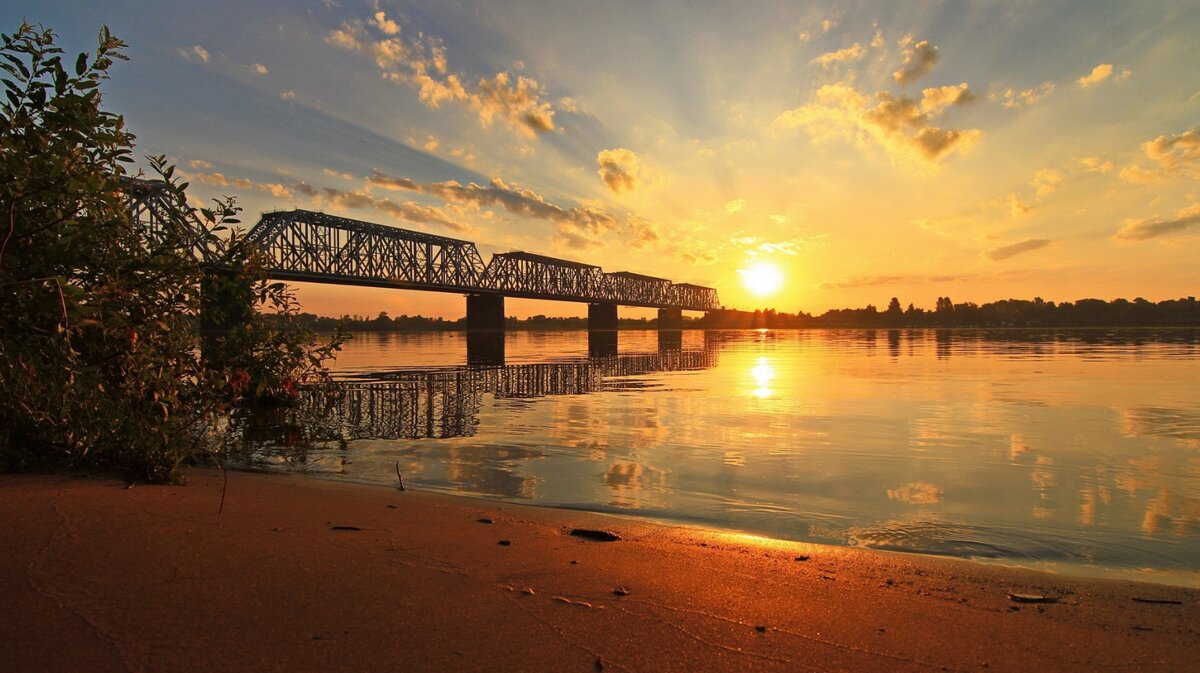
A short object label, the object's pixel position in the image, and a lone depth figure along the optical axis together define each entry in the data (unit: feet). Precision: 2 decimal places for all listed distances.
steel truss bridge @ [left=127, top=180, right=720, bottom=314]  347.56
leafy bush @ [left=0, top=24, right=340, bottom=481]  19.90
